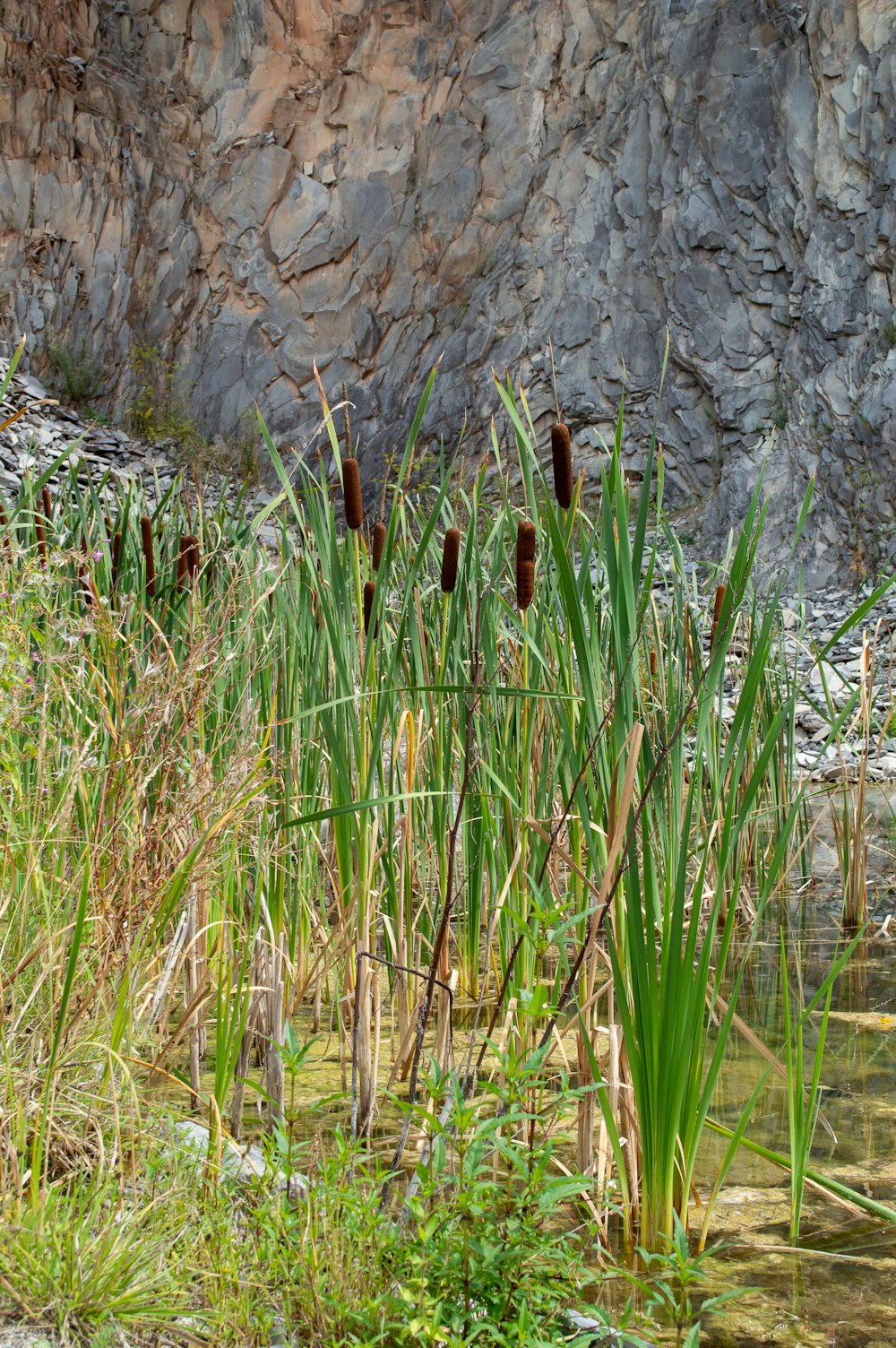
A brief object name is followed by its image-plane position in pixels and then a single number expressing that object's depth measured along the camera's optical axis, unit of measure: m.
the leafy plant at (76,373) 14.71
